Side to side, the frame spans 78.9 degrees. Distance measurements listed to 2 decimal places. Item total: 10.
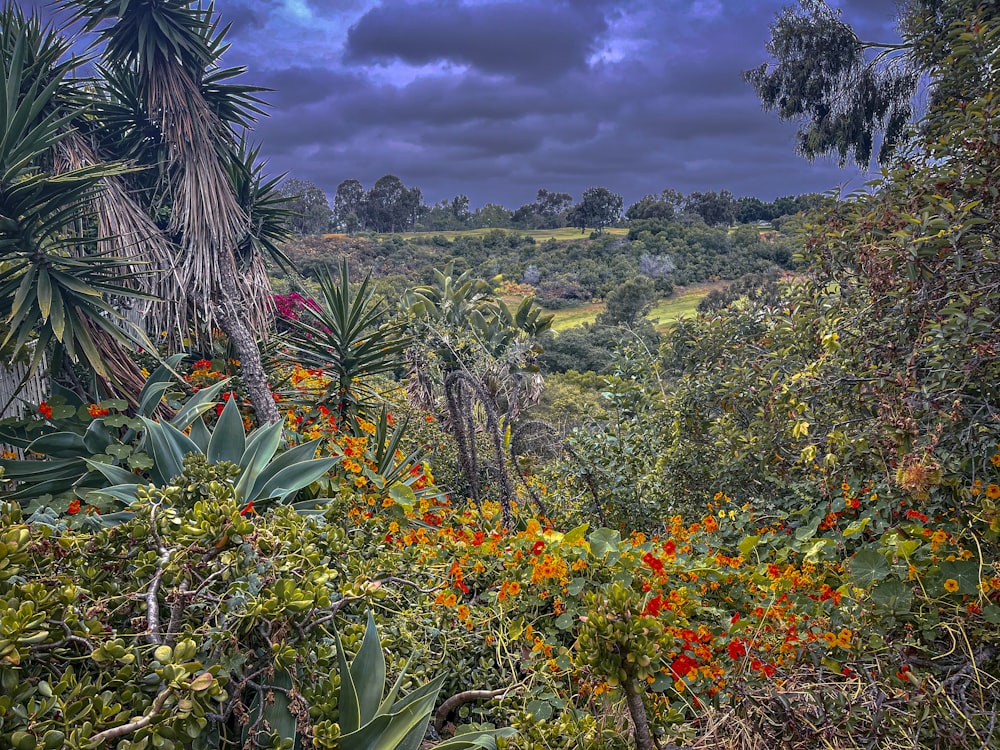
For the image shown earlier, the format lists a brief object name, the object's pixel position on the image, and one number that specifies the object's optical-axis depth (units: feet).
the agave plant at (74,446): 9.21
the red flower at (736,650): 6.12
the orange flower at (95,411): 10.28
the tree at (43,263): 10.23
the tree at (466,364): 13.56
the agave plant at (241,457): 8.55
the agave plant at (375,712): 4.33
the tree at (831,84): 36.60
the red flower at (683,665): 6.15
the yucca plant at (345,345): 15.44
